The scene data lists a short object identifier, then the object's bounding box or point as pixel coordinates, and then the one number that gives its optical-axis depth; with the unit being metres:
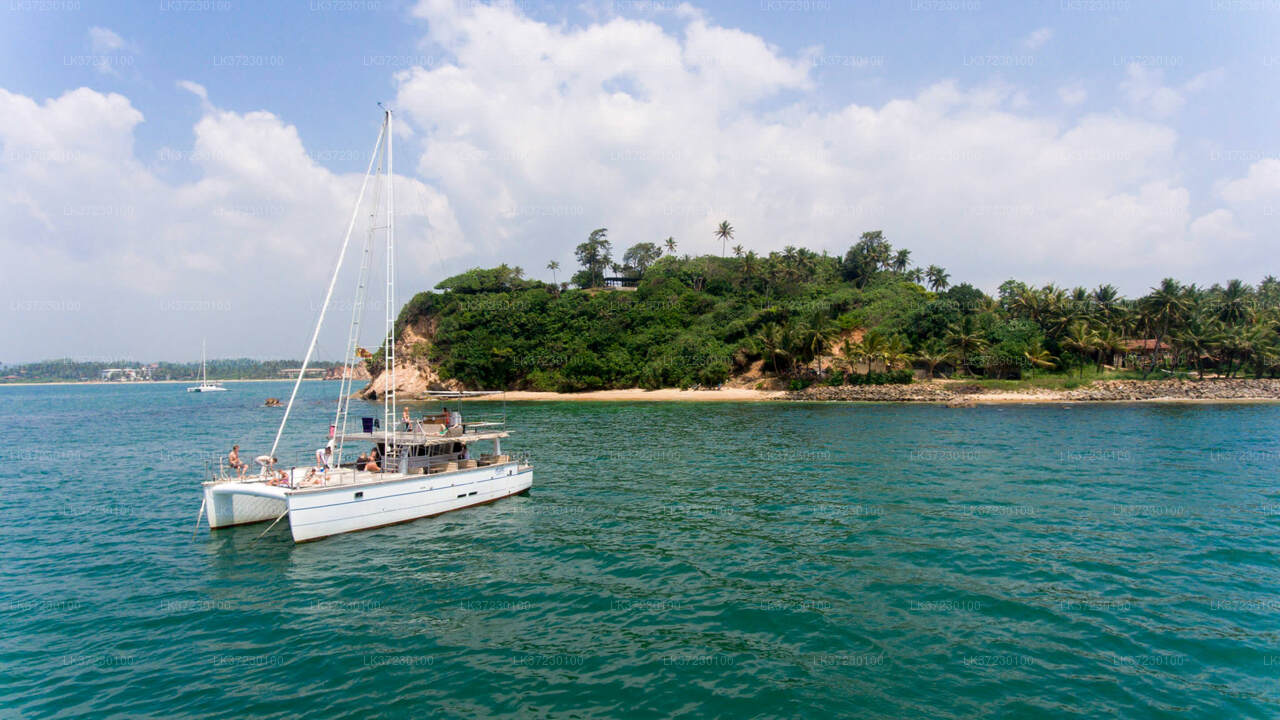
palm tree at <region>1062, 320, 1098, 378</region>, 70.31
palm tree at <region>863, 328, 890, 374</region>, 72.12
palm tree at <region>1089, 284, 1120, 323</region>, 75.62
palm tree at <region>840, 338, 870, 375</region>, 74.44
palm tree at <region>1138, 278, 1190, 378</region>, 68.94
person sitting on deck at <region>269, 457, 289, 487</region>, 19.09
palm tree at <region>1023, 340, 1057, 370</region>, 69.56
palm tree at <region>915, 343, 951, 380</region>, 72.62
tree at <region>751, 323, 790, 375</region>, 75.19
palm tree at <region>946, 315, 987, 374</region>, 71.62
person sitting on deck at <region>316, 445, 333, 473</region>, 19.56
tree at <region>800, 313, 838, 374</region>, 72.94
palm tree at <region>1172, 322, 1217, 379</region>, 68.50
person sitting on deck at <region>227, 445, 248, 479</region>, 19.77
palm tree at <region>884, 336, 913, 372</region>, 71.44
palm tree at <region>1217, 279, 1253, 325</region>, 70.38
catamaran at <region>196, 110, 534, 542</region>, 18.28
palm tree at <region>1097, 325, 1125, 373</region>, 70.81
